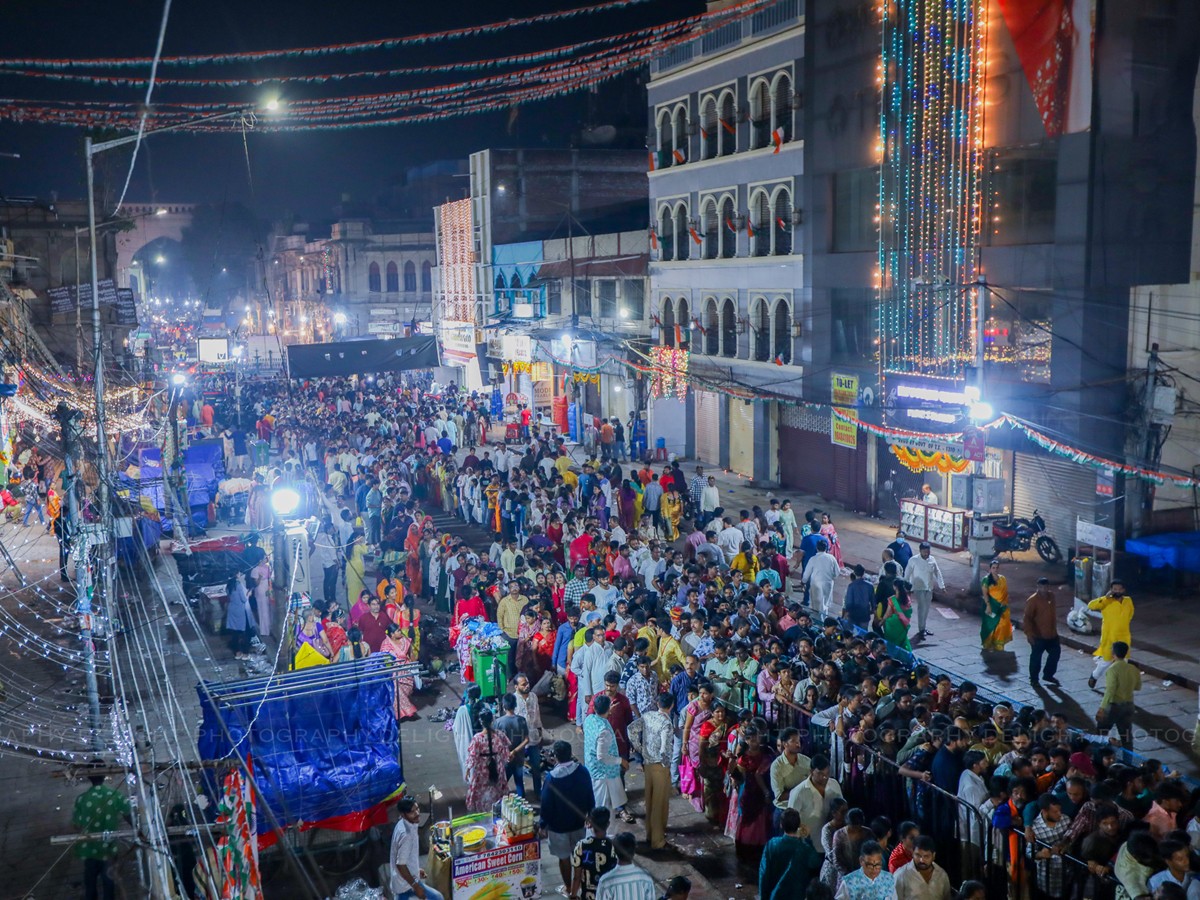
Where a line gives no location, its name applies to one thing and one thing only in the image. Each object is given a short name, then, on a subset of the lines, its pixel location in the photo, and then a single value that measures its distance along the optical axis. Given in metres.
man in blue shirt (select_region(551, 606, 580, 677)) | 12.98
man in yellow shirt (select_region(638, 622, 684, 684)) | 11.64
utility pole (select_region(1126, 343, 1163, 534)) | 18.33
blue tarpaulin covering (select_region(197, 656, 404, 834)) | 9.43
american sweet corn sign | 8.48
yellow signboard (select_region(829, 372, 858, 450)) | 24.06
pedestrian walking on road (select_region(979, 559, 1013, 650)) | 14.59
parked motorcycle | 19.50
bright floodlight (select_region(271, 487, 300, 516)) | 16.66
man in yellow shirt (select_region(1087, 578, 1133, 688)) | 12.27
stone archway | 105.38
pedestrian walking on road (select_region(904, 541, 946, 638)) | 15.38
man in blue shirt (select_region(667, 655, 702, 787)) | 10.84
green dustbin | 12.45
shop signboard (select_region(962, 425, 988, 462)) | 18.70
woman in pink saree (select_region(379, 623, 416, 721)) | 13.12
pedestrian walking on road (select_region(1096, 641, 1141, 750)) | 11.21
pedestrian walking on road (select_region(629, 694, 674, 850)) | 9.79
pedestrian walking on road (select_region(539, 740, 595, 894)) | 8.95
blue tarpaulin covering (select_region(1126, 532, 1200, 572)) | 17.23
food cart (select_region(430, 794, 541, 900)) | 8.48
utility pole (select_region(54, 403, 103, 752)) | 12.13
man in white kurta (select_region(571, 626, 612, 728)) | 11.70
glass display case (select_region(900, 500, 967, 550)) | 19.94
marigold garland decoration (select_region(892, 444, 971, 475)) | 20.86
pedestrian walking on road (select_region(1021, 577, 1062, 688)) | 13.34
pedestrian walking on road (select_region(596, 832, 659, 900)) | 7.44
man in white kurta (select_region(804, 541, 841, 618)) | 15.72
